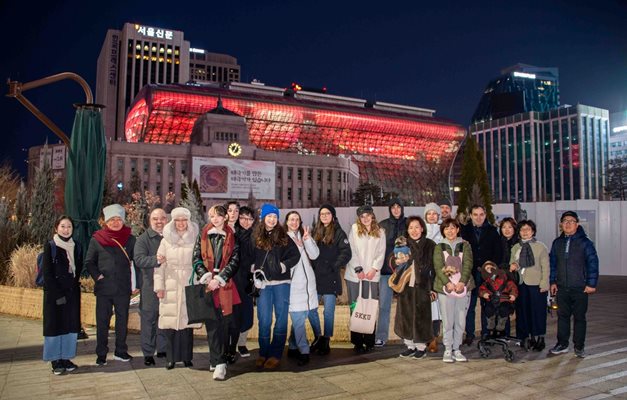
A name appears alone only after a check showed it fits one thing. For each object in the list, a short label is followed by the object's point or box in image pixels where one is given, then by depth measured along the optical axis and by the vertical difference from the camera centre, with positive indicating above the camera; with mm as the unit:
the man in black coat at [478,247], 6770 -301
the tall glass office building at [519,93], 172375 +48596
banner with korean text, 65562 +6456
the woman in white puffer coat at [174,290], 5715 -785
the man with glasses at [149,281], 6023 -728
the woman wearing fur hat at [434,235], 6547 -144
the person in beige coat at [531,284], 6617 -811
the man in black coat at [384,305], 6941 -1146
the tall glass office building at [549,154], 125250 +19568
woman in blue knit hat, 5793 -639
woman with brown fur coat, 6184 -942
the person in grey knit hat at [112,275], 6031 -651
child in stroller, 6367 -946
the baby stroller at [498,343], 5957 -1528
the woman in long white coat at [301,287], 5984 -777
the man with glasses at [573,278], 6246 -692
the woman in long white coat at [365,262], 6508 -496
